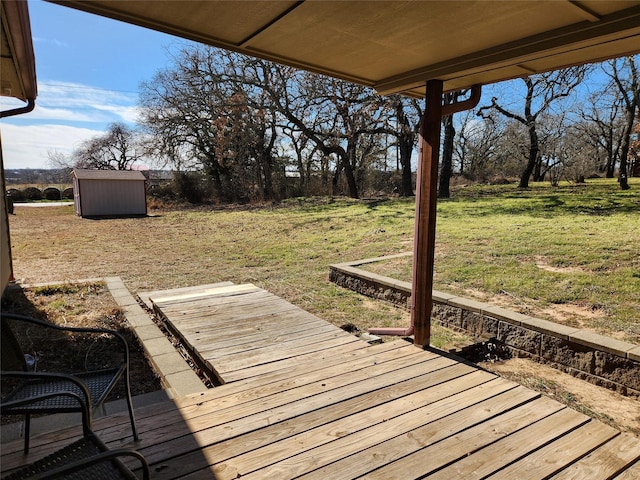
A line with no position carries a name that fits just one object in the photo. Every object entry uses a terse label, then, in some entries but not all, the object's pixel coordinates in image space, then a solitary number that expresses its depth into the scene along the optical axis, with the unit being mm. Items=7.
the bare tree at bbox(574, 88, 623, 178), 16305
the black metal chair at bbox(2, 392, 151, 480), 958
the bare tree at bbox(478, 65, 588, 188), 13078
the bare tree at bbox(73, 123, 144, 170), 25984
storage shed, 14562
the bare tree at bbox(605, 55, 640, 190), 11977
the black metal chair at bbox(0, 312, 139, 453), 1341
